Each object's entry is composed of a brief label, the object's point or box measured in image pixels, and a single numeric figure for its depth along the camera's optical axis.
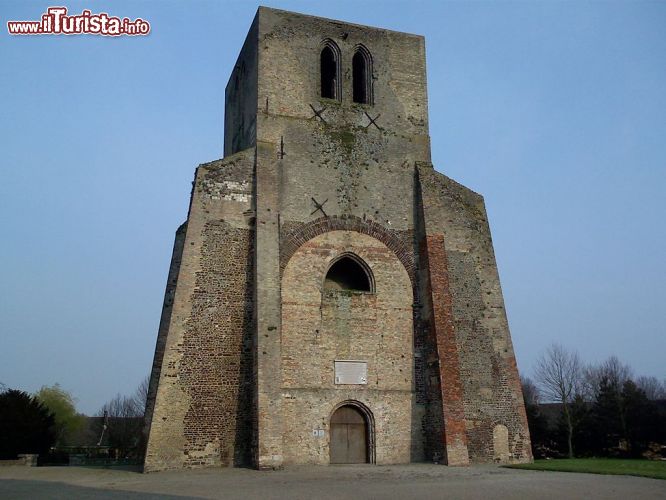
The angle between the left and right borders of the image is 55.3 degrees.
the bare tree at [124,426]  28.12
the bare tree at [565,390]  32.42
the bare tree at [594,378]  39.96
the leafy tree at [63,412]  44.09
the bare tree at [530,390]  50.82
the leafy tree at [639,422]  26.98
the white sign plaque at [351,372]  16.23
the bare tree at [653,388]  61.62
